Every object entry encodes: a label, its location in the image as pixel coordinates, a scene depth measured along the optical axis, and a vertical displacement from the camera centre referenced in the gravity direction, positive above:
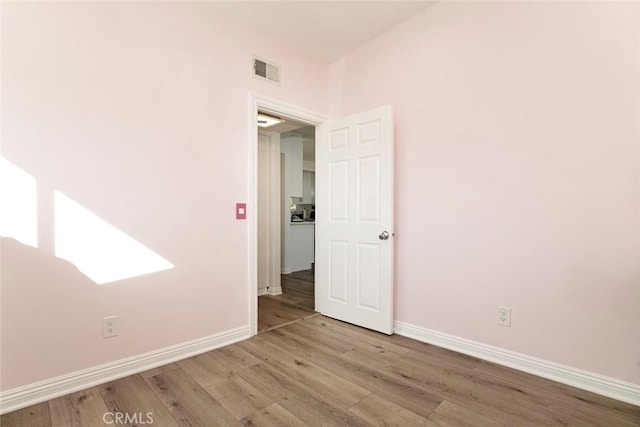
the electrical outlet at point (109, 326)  1.98 -0.79
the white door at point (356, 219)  2.72 -0.12
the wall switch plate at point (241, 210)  2.66 -0.03
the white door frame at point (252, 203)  2.71 +0.03
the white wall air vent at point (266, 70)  2.79 +1.29
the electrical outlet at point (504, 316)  2.17 -0.79
